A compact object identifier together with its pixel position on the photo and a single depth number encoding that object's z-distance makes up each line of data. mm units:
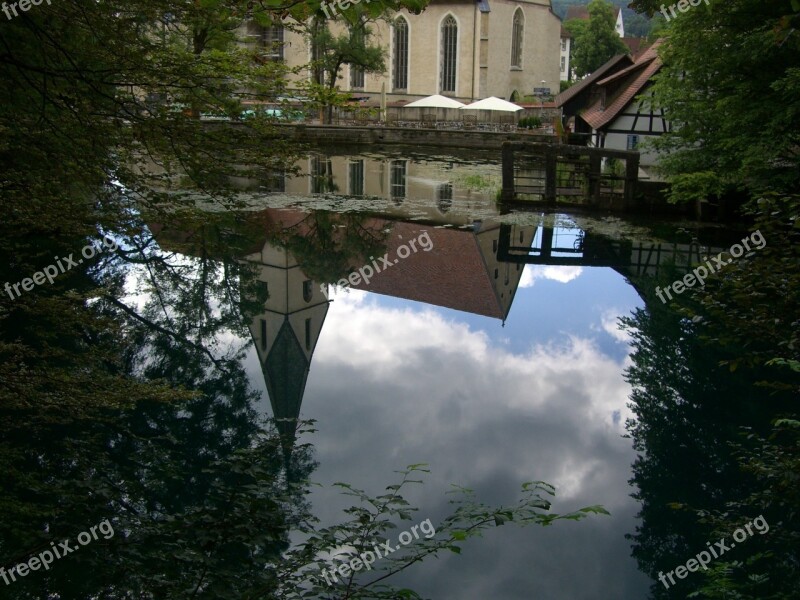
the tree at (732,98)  15688
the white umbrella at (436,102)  50347
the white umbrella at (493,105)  47750
